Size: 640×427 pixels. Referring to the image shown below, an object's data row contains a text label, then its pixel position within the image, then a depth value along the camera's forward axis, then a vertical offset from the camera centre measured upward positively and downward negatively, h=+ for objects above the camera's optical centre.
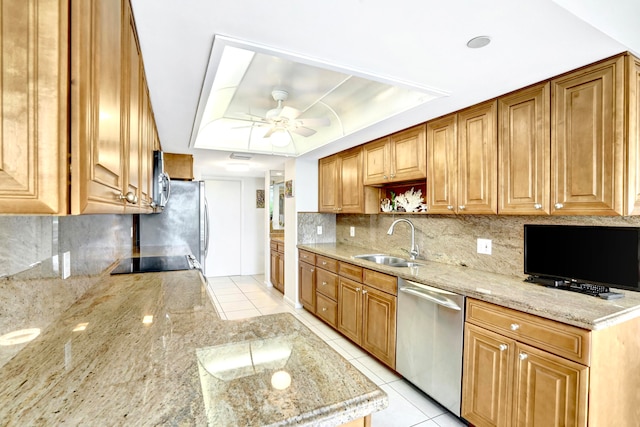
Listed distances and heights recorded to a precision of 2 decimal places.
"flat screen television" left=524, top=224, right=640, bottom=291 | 1.66 -0.25
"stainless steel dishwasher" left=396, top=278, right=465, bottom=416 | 2.03 -0.93
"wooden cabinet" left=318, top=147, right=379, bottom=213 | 3.60 +0.33
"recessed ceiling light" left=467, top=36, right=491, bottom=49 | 1.43 +0.81
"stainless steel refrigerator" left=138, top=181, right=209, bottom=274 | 3.80 -0.15
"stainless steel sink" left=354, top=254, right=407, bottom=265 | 3.41 -0.52
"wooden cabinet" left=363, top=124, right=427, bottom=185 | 2.79 +0.55
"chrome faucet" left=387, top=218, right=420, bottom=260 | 3.16 -0.35
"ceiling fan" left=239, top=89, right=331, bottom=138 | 2.64 +0.82
